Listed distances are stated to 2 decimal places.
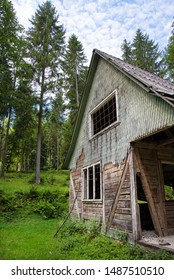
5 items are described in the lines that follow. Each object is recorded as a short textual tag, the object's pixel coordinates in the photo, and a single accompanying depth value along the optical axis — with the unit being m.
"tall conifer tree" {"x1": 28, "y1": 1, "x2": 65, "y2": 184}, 20.08
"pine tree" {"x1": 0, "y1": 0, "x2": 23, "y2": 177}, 12.09
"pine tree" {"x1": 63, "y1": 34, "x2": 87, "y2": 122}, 22.44
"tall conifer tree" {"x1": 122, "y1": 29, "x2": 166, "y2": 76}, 21.97
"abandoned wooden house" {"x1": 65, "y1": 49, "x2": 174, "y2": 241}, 5.47
